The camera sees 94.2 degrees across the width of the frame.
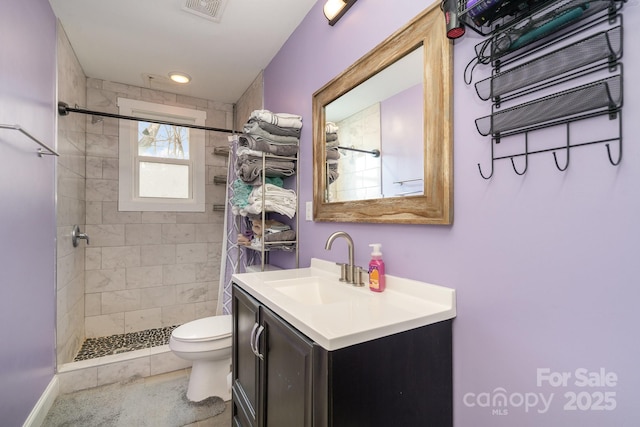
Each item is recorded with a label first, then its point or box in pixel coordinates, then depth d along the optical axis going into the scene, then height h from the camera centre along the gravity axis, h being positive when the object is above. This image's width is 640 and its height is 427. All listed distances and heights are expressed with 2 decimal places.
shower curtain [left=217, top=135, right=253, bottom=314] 2.33 -0.28
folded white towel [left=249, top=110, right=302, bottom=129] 1.79 +0.59
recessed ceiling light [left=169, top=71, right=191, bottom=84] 2.64 +1.25
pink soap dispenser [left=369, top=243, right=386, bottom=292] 1.16 -0.22
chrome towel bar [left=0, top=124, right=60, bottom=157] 1.06 +0.32
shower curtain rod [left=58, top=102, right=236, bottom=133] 2.00 +0.75
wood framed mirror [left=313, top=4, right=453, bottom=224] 0.98 +0.34
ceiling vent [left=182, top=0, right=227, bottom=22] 1.74 +1.24
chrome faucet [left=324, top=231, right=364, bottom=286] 1.27 -0.24
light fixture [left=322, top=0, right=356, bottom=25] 1.42 +1.02
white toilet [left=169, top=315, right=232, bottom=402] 1.81 -0.86
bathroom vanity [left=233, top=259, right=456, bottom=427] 0.73 -0.40
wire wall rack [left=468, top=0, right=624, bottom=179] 0.63 +0.33
